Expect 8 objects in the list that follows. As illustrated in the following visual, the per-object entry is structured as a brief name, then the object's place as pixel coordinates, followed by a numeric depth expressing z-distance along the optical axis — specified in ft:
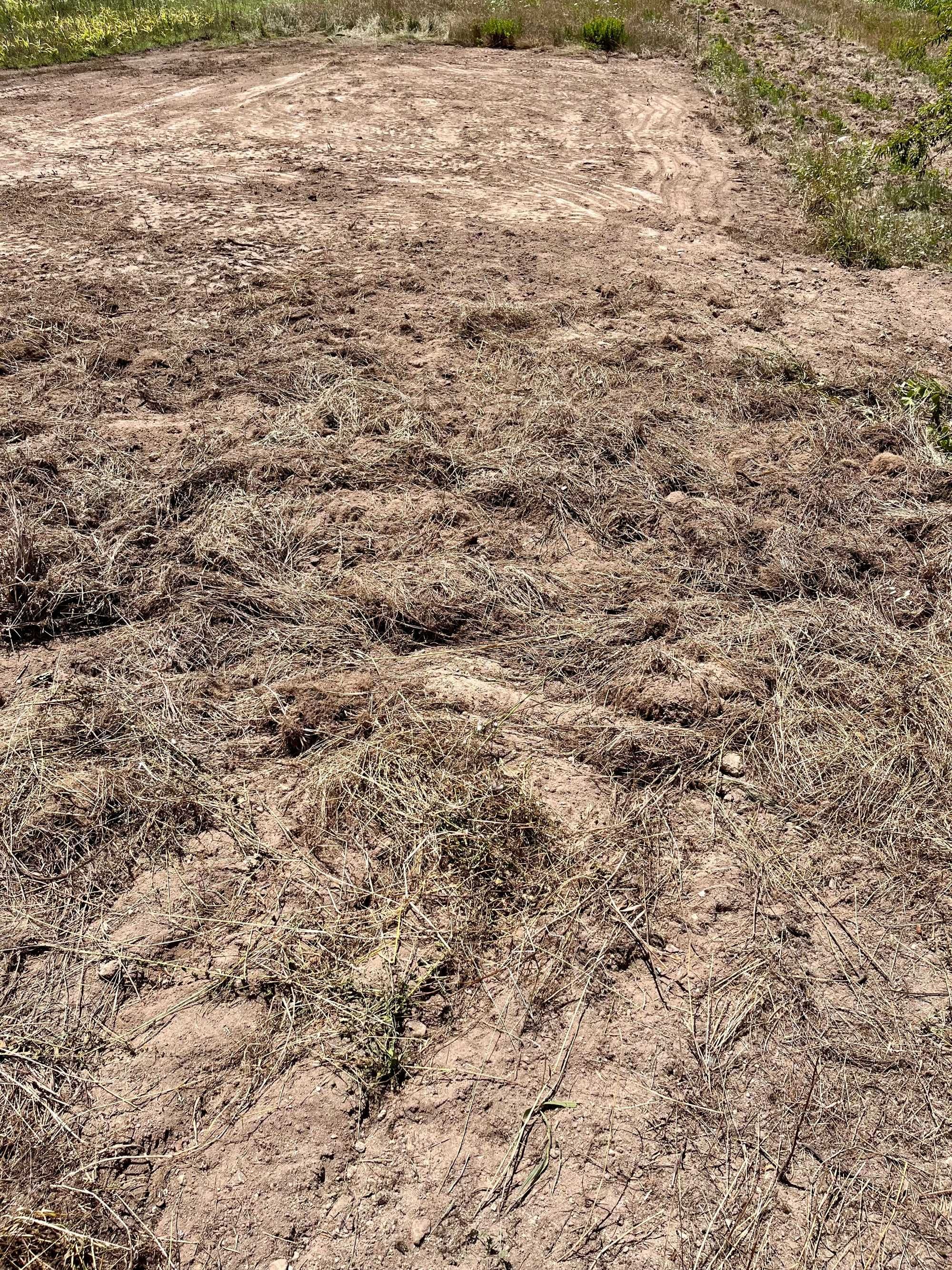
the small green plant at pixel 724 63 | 34.76
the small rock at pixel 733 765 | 9.25
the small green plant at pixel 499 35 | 39.93
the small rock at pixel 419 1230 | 5.92
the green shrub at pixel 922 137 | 23.30
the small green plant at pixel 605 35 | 39.96
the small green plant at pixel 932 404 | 14.33
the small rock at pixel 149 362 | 15.96
